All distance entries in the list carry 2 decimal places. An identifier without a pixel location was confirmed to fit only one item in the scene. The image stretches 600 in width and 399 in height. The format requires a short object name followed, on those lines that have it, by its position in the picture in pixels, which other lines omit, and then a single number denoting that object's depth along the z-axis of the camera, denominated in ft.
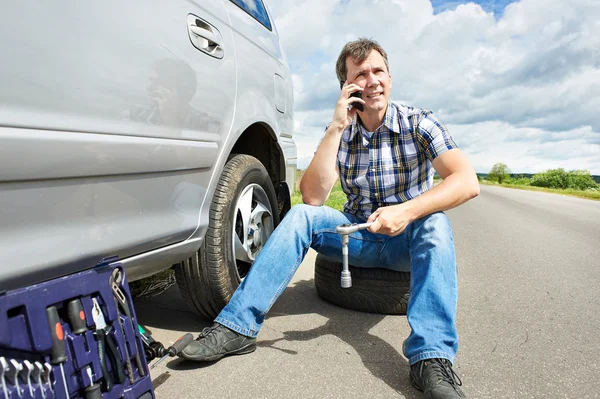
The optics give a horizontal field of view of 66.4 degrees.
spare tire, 8.36
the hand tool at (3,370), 3.29
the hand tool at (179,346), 5.67
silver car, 3.79
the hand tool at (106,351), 4.09
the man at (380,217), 6.21
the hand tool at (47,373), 3.64
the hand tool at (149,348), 5.24
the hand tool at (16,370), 3.40
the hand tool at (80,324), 3.85
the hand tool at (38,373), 3.57
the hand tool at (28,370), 3.48
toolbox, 3.43
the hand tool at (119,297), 4.39
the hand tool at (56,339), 3.65
